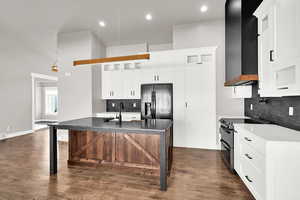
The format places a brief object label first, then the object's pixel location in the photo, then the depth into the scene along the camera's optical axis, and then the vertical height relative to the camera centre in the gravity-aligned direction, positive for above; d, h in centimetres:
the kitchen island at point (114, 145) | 239 -81
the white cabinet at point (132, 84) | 465 +45
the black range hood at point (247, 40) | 258 +96
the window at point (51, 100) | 1006 -4
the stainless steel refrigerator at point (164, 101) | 423 -5
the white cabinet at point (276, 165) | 149 -65
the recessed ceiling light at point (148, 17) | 407 +214
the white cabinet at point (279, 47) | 169 +63
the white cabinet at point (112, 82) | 485 +54
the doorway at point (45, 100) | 981 -3
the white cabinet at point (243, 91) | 330 +17
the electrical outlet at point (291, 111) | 213 -16
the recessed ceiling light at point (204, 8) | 371 +215
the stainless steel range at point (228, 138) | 263 -69
